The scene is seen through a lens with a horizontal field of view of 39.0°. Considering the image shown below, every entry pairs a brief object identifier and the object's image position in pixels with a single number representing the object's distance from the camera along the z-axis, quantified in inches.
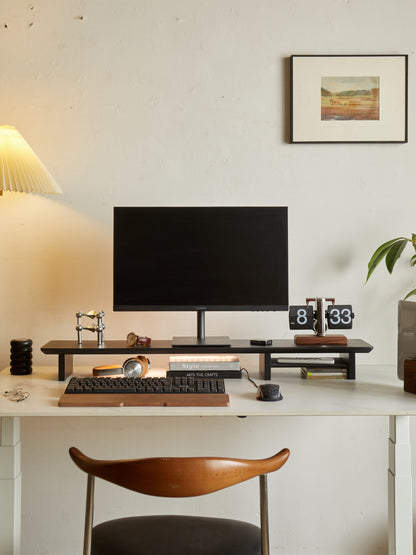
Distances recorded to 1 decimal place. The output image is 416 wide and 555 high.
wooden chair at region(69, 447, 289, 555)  53.0
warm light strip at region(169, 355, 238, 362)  86.0
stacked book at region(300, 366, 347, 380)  86.0
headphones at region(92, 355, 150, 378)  84.2
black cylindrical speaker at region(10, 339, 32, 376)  87.5
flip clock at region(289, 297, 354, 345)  87.9
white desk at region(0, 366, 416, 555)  69.4
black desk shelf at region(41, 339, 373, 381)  82.9
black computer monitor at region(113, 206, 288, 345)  87.9
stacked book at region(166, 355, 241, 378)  84.4
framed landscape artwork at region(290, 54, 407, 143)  97.6
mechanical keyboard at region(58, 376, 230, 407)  71.5
